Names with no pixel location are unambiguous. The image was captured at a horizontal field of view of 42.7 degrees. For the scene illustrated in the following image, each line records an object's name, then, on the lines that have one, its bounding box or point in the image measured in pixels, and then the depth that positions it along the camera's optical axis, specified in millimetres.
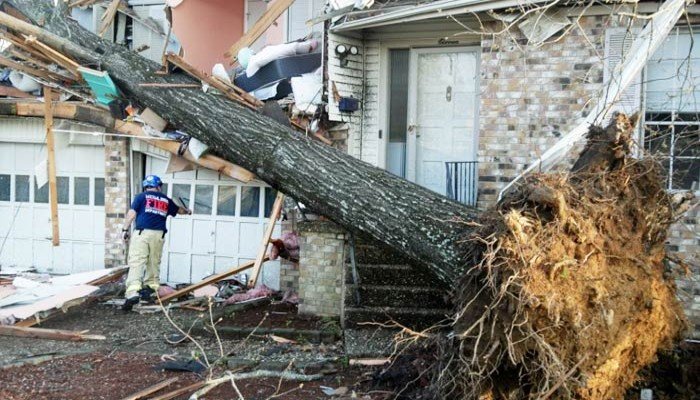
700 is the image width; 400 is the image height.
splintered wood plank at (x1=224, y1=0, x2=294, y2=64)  12305
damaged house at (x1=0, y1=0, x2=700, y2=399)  6301
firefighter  12031
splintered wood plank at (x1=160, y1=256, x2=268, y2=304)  12172
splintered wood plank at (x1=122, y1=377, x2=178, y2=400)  7495
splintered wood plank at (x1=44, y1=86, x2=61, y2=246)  11559
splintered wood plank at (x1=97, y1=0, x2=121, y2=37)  13828
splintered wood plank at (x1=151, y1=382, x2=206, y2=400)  7504
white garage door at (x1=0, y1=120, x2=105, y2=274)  14156
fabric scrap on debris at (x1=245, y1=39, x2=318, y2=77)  12125
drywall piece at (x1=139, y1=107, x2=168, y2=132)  11305
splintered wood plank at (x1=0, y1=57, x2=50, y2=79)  11614
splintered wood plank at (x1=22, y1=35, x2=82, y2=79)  10695
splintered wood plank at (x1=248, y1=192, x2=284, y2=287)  11742
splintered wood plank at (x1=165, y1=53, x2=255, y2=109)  10531
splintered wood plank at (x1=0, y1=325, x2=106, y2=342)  10320
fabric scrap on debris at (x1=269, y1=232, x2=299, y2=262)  11961
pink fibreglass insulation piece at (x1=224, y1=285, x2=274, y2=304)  12121
